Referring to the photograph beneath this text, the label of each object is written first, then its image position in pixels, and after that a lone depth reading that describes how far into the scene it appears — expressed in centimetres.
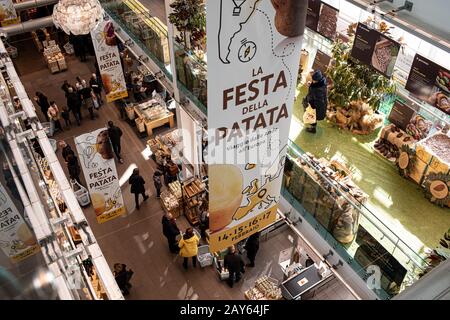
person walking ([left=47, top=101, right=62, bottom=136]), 1366
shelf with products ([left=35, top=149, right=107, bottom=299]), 515
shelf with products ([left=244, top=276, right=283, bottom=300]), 972
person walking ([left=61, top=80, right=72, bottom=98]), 1402
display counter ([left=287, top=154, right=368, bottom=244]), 725
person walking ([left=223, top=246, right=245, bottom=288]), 952
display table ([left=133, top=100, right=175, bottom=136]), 1390
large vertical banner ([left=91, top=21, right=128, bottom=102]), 1110
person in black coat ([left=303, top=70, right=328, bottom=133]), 999
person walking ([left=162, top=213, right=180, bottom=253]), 1021
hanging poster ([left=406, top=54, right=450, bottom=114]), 905
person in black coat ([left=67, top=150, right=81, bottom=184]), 1198
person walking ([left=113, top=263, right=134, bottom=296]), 936
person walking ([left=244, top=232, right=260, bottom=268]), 1020
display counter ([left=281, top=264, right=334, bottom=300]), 973
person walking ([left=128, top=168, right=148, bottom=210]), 1115
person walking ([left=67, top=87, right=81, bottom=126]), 1384
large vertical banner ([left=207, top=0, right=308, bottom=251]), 421
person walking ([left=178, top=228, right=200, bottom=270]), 980
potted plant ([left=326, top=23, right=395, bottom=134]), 1045
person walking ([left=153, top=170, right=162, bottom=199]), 1173
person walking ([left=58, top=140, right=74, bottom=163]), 1224
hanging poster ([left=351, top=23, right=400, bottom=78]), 962
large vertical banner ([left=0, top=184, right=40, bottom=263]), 623
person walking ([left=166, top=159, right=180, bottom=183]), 1228
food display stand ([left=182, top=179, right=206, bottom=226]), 1133
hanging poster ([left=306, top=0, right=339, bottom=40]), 1153
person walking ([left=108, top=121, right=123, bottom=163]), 1234
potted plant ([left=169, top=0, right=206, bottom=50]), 958
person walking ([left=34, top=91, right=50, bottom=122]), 1405
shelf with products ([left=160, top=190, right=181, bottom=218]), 1156
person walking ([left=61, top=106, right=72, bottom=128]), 1406
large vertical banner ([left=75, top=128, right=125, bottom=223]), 823
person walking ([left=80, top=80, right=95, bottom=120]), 1439
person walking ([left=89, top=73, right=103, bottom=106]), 1445
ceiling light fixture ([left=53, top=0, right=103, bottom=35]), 950
